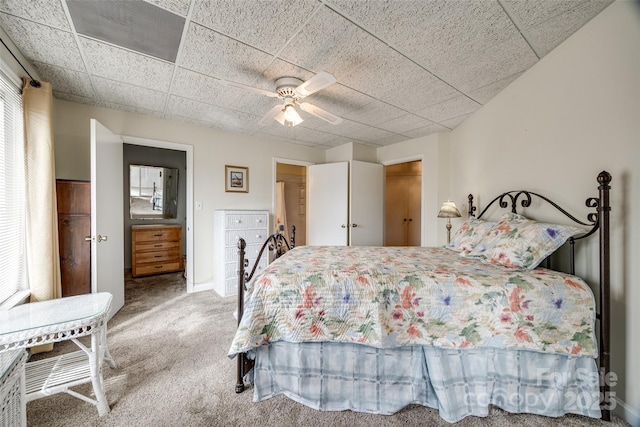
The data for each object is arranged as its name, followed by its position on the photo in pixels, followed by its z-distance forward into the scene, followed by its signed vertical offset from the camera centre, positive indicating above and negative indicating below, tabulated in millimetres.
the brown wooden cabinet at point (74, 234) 2316 -226
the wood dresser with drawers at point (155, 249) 4145 -674
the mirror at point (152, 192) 4453 +353
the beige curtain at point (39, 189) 1922 +178
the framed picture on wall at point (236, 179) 3730 +495
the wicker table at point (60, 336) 1251 -669
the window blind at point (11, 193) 1724 +135
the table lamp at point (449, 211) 2864 -13
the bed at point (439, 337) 1325 -711
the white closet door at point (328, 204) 4090 +110
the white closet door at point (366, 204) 4066 +104
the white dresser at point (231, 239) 3311 -408
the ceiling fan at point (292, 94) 1768 +938
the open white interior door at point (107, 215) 2305 -39
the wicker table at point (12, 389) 941 -735
